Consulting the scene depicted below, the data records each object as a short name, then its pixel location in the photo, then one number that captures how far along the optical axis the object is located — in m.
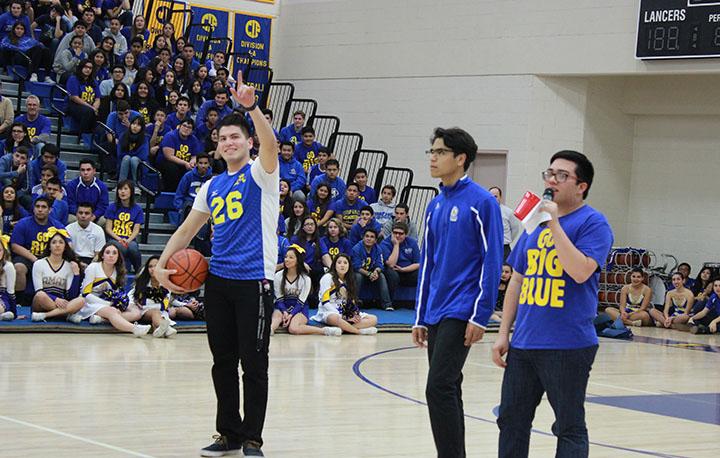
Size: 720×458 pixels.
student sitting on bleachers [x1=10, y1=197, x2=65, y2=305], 12.51
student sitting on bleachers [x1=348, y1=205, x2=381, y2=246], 15.93
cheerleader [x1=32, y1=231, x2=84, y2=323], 11.78
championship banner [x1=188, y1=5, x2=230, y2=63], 20.50
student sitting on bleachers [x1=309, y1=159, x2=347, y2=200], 16.72
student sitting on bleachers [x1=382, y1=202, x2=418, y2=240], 16.52
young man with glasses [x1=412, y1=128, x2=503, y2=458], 4.99
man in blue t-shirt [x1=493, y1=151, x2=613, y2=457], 4.55
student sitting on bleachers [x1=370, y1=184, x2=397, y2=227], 16.89
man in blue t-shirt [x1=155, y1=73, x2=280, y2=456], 5.86
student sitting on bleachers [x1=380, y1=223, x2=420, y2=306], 15.96
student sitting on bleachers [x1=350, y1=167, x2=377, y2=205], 17.08
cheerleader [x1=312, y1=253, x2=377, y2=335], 13.34
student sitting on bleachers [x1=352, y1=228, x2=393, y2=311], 15.41
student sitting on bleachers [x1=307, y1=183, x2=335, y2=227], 16.14
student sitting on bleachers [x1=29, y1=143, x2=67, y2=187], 13.81
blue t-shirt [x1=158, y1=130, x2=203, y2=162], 15.77
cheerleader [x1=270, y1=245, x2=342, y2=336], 12.95
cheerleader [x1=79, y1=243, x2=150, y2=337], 11.88
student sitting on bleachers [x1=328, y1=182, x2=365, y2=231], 16.42
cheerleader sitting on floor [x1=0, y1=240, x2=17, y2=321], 11.64
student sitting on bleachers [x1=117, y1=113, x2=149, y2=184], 15.02
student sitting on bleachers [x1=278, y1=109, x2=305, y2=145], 18.17
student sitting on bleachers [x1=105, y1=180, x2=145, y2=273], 13.52
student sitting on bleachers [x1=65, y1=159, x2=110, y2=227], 13.86
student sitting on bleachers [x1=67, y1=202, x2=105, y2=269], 12.98
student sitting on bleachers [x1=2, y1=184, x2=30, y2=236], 13.00
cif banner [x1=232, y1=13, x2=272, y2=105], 20.97
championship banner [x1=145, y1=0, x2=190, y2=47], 19.89
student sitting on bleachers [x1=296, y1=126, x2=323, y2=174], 17.94
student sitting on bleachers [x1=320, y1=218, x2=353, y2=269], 15.16
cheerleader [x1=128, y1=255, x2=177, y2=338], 11.91
